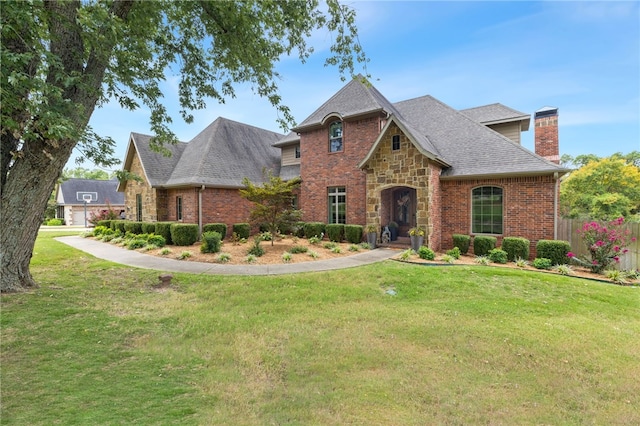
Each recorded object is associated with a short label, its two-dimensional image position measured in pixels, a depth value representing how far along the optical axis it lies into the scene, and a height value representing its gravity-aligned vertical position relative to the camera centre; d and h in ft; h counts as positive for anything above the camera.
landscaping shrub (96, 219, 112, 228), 61.33 -2.97
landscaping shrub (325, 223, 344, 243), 45.47 -4.18
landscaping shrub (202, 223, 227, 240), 45.83 -3.26
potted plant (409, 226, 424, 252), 37.37 -4.28
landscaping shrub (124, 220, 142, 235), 50.85 -3.32
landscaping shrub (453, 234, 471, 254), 37.42 -5.04
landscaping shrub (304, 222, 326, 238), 47.60 -3.83
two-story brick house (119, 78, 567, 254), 36.63 +6.09
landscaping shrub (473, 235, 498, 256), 35.27 -5.12
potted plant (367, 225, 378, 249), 41.69 -4.27
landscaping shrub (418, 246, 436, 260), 34.12 -6.00
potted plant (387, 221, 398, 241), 46.83 -4.07
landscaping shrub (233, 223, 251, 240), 48.37 -3.71
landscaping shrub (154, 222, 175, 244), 44.34 -3.41
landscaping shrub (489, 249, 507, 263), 33.06 -6.19
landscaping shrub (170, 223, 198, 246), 42.52 -3.90
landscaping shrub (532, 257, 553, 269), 30.91 -6.70
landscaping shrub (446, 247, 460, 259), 35.05 -6.14
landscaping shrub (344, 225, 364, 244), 43.34 -4.20
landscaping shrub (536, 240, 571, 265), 31.17 -5.34
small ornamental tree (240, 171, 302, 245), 38.91 +0.56
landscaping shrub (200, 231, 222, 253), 36.83 -4.69
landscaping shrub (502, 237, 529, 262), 33.45 -5.30
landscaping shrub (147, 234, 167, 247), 41.96 -4.80
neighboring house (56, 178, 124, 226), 123.75 +5.71
